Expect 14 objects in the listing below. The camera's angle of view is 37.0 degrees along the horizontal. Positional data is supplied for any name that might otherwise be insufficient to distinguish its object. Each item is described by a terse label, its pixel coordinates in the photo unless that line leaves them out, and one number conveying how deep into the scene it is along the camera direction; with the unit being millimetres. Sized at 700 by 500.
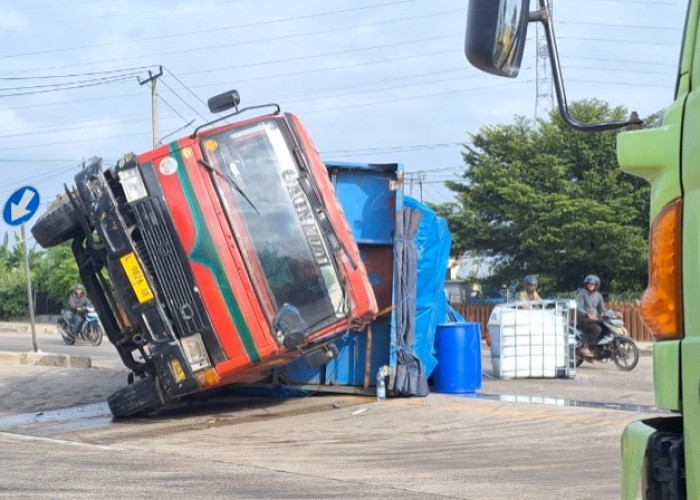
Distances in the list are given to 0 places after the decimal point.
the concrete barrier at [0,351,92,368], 16844
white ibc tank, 14258
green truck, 2531
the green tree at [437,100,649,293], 32938
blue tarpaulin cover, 11414
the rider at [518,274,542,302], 15789
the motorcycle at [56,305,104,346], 25859
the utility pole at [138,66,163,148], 36438
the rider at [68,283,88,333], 25891
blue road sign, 16403
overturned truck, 9336
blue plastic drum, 11812
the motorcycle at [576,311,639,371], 16219
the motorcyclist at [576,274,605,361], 16188
